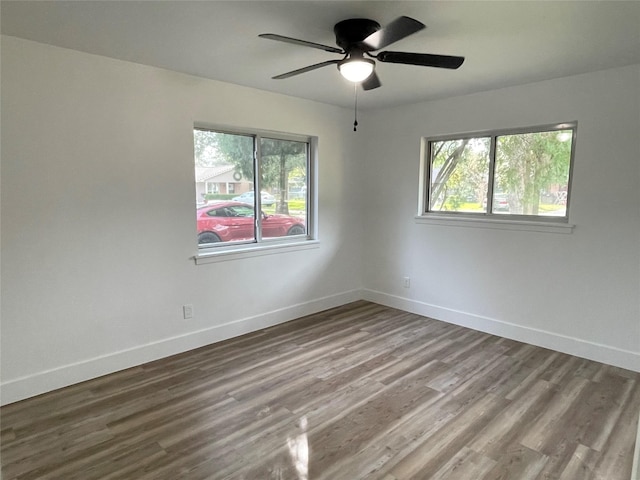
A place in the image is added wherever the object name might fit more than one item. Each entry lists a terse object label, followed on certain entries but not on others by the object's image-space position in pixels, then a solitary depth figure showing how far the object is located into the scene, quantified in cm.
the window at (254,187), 362
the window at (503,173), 346
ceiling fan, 214
